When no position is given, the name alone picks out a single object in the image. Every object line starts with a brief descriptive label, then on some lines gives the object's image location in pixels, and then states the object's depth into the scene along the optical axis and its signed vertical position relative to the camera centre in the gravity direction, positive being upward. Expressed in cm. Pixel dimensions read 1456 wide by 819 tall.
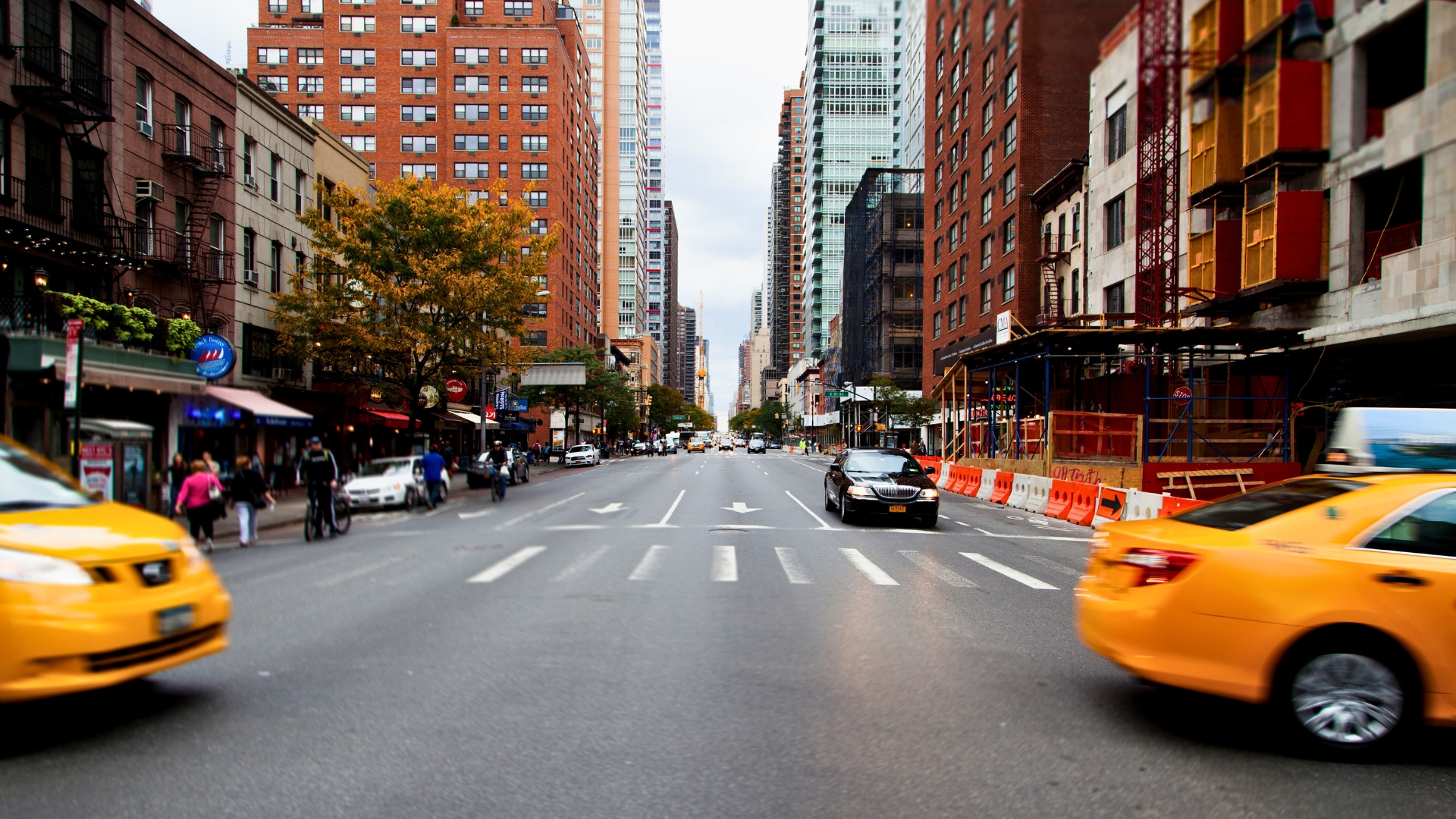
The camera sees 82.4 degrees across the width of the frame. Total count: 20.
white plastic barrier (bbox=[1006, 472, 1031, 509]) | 2261 -211
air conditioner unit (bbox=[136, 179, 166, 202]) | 2248 +583
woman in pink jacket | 1372 -154
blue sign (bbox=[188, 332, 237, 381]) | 2134 +130
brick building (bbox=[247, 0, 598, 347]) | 7050 +2804
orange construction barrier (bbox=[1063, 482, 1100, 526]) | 1846 -206
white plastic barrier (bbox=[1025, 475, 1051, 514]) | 2120 -210
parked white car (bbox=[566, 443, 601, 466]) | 5381 -299
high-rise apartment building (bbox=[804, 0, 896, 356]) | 11731 +4461
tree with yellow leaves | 2870 +421
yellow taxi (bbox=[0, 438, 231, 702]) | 439 -108
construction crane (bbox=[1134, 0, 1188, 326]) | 2408 +667
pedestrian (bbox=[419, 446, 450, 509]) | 2288 -175
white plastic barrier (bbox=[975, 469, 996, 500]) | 2564 -222
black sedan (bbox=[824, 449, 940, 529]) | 1639 -152
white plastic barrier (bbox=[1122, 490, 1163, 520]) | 1566 -175
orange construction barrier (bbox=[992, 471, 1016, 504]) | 2427 -215
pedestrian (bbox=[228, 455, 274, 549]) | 1441 -165
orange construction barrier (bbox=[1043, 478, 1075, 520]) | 1978 -208
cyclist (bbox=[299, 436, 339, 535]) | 1562 -130
